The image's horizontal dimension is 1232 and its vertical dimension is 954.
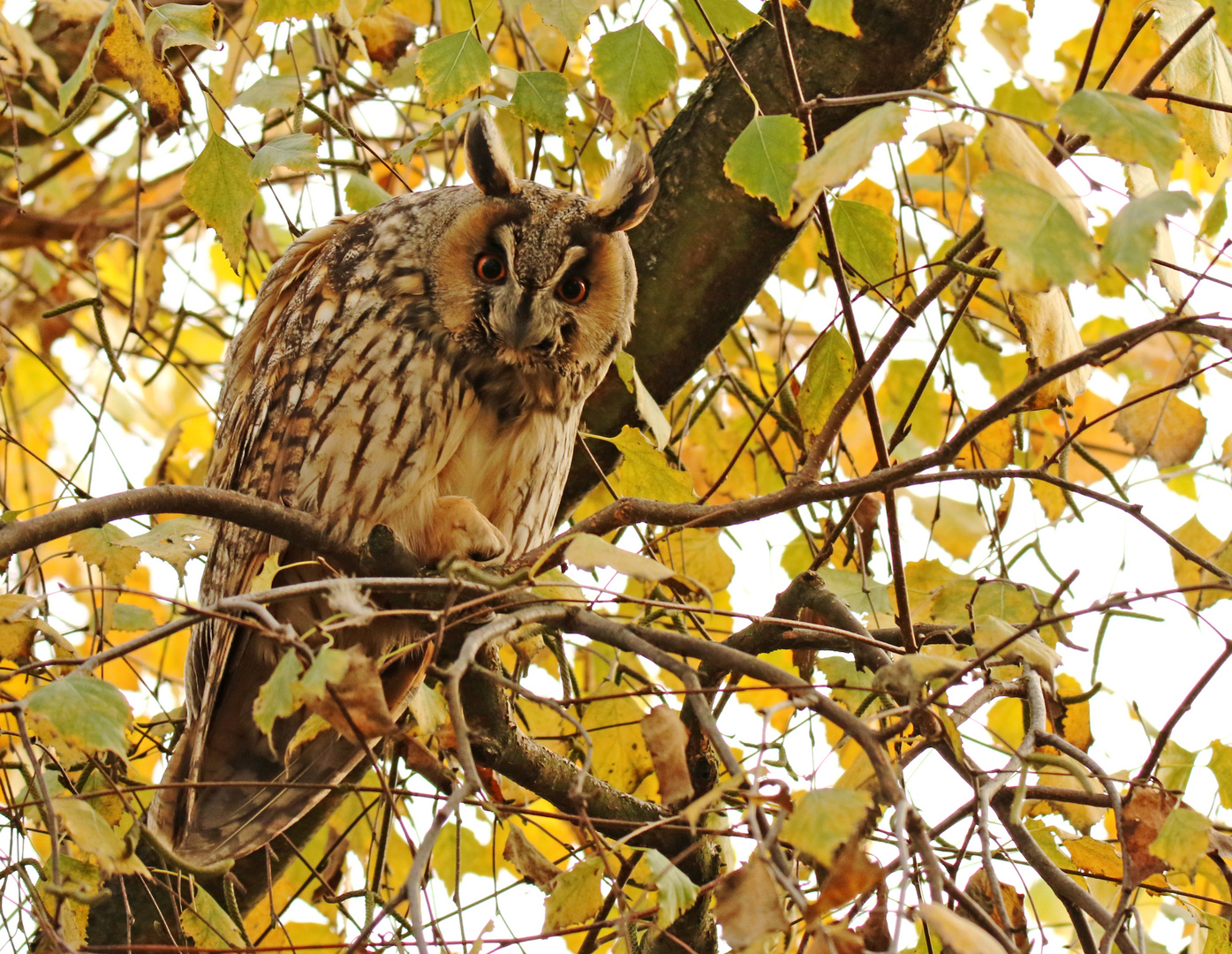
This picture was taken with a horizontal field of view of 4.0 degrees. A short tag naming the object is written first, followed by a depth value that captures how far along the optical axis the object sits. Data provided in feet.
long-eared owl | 25.12
